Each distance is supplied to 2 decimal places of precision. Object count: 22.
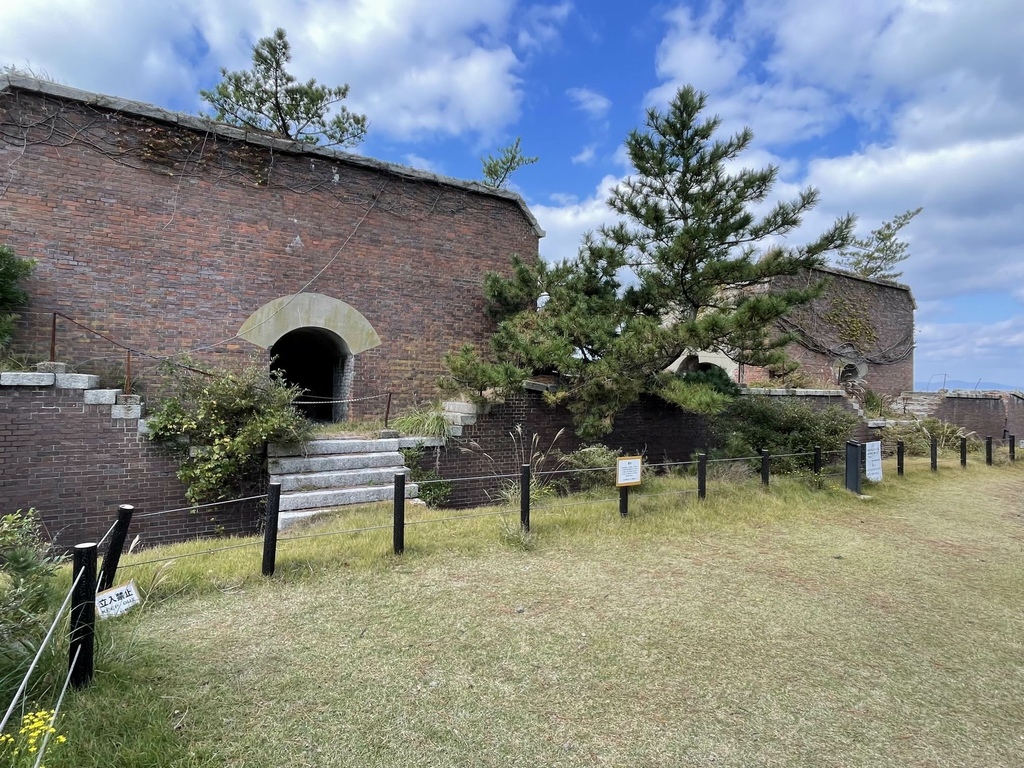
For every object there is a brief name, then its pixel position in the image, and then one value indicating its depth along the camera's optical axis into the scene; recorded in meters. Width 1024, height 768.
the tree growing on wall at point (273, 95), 14.11
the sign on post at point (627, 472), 6.85
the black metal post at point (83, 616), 2.74
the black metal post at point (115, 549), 3.65
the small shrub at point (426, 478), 7.92
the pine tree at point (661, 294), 8.23
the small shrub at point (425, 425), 8.36
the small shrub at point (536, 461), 8.49
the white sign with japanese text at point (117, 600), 3.35
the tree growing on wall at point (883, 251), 24.36
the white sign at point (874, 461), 9.34
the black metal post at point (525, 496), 5.90
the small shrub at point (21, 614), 2.67
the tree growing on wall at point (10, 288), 6.70
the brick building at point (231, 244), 7.47
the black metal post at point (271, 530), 4.49
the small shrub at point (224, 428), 6.70
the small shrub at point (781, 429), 9.94
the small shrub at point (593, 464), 8.71
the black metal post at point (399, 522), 5.20
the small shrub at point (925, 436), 14.22
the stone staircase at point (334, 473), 6.69
